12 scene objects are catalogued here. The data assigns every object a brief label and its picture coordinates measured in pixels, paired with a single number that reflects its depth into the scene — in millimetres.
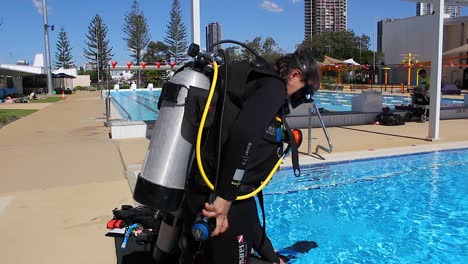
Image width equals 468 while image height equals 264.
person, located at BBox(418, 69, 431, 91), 12616
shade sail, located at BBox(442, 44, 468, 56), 25391
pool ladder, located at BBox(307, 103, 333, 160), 7266
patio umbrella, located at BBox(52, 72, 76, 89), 40612
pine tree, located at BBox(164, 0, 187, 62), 50247
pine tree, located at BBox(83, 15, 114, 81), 59656
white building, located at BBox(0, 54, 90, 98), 29497
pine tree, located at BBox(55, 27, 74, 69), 67062
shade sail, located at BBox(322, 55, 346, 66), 28703
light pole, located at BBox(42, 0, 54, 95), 37188
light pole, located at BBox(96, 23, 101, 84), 59656
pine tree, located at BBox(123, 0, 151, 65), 52469
